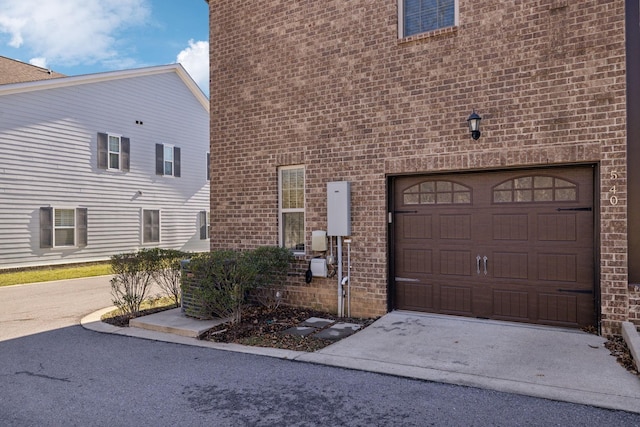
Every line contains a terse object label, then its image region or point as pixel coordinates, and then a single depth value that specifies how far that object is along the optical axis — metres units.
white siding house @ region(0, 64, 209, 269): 14.98
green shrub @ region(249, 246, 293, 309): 7.62
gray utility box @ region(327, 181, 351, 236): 7.53
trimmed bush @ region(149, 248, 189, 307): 8.36
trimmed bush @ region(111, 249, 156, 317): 8.02
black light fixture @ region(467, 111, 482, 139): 6.53
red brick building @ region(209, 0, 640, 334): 5.97
